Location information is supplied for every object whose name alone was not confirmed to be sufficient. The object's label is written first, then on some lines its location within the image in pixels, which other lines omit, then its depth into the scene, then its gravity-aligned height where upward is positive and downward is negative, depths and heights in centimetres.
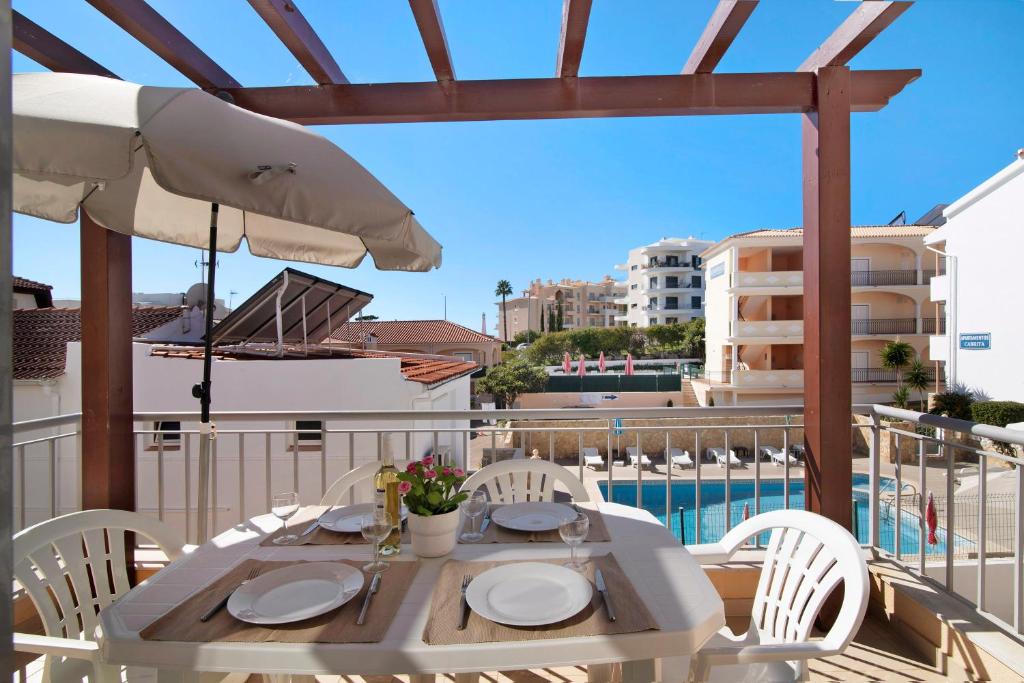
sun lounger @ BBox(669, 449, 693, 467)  1568 -353
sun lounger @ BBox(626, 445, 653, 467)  1552 -354
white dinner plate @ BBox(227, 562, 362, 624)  112 -57
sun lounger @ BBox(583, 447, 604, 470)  1532 -351
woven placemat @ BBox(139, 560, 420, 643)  103 -58
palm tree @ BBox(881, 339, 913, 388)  2239 -48
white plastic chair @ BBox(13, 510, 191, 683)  120 -65
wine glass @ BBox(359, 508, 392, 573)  133 -48
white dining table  99 -58
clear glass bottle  145 -44
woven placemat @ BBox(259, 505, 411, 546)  155 -58
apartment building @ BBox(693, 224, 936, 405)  2253 +155
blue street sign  1456 +7
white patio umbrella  121 +49
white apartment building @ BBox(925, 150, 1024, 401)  1341 +164
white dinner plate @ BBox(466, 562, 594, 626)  110 -57
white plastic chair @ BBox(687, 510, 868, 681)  118 -67
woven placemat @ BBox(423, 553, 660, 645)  103 -57
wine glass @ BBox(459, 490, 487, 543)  163 -52
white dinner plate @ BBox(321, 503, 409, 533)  162 -57
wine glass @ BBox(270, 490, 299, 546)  166 -52
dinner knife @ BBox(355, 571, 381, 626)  109 -57
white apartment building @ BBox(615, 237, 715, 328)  4300 +525
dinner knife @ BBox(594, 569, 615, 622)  109 -55
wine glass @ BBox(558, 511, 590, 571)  136 -49
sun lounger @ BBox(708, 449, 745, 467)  1448 -335
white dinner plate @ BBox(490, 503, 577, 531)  162 -56
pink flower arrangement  141 -39
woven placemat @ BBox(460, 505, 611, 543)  154 -57
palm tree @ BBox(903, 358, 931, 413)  2127 -143
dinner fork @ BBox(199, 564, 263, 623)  110 -57
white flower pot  141 -51
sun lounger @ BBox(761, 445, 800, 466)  1428 -330
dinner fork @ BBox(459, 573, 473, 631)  107 -57
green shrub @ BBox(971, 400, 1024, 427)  1244 -166
